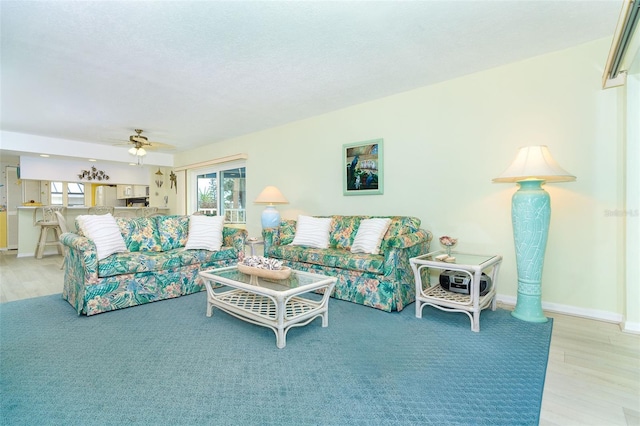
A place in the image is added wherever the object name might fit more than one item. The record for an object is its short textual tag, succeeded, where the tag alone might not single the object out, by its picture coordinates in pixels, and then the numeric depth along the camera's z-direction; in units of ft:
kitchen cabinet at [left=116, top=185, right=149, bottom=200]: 26.61
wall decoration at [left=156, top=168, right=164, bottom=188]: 25.46
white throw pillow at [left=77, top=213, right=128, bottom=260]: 9.68
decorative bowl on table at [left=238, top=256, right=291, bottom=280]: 7.79
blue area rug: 4.57
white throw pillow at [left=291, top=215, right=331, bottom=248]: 11.93
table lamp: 14.14
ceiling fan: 14.90
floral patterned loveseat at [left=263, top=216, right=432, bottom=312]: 8.96
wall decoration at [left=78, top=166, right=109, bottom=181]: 21.97
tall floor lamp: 7.83
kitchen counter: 19.99
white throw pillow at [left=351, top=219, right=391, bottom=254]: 10.32
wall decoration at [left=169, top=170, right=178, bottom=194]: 24.22
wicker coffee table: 6.82
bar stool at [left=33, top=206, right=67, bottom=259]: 19.16
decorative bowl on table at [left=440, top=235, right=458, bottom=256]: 8.89
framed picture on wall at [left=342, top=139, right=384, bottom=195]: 12.42
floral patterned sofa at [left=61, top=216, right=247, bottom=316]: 8.82
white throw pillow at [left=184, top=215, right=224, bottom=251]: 11.77
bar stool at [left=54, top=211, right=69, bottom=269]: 15.35
